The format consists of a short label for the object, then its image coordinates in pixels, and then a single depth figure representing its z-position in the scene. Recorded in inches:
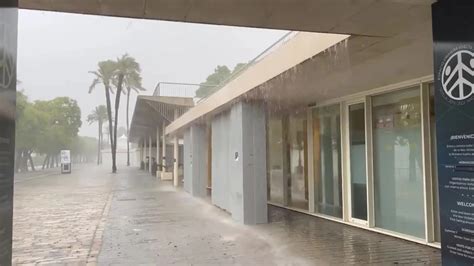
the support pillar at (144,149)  1970.2
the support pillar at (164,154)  1080.1
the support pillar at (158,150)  1251.0
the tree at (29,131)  1549.0
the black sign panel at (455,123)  138.6
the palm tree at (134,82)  1974.8
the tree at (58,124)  1937.1
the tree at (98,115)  4089.6
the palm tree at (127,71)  1871.6
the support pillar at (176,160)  892.0
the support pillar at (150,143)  1507.9
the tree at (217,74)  2113.7
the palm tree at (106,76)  1876.2
